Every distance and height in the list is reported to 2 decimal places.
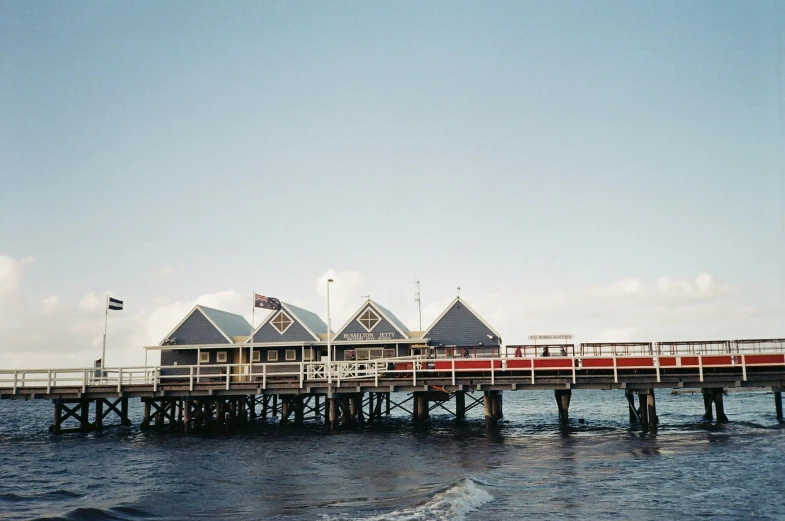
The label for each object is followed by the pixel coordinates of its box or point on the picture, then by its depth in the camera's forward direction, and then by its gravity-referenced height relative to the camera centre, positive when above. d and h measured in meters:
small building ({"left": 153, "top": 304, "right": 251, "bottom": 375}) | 49.31 +1.21
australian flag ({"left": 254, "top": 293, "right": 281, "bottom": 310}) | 42.47 +3.66
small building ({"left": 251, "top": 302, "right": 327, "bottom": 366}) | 48.06 +1.39
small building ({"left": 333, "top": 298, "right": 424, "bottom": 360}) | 47.12 +1.29
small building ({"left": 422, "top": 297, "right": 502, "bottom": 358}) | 46.91 +1.49
